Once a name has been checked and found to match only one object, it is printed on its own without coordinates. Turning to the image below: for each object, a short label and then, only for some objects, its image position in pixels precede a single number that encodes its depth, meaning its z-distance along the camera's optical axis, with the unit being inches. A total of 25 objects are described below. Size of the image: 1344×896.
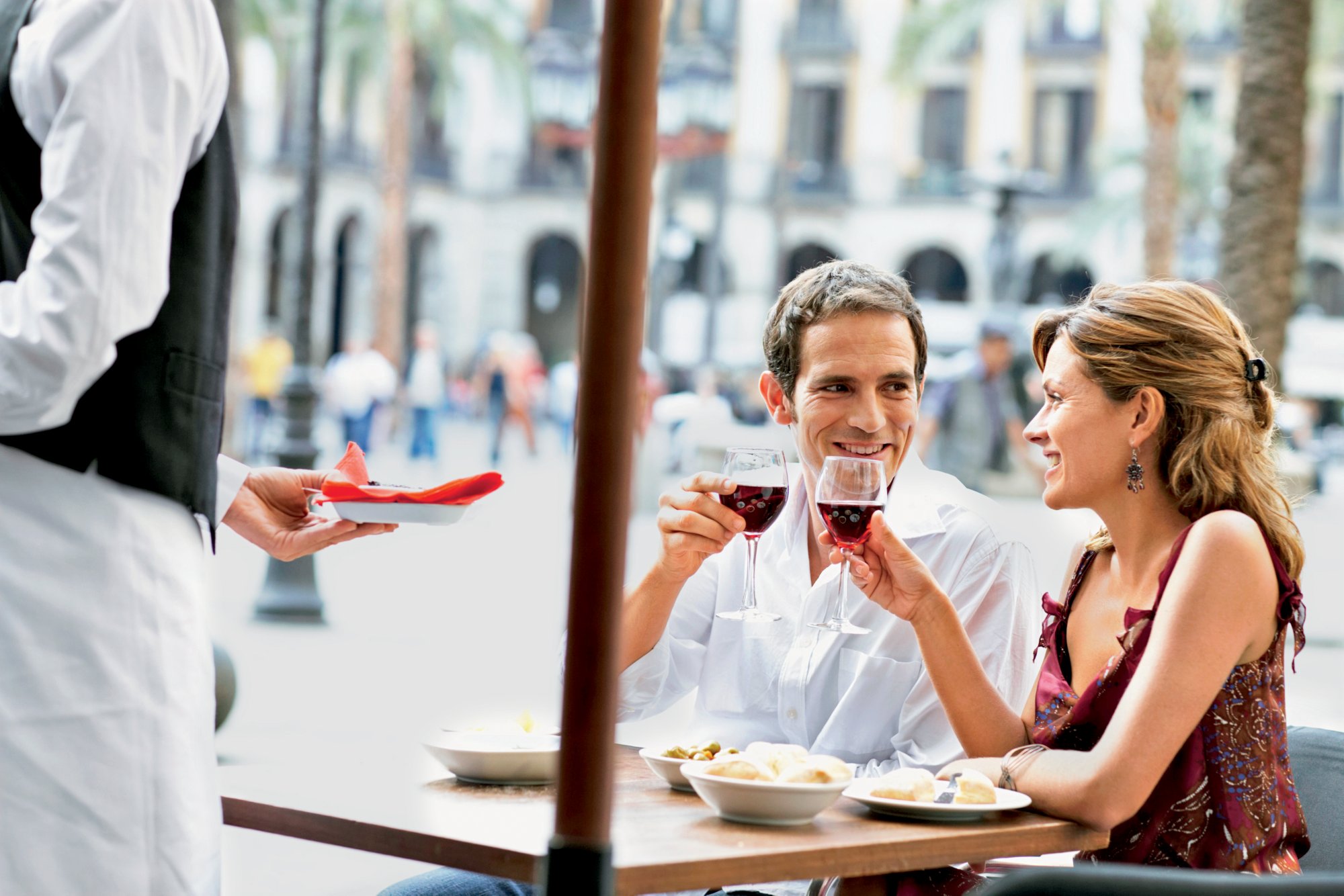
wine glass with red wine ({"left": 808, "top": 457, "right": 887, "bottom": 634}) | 96.3
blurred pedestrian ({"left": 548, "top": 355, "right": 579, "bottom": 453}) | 1036.5
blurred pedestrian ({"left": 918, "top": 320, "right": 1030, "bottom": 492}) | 518.3
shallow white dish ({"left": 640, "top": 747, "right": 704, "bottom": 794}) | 91.1
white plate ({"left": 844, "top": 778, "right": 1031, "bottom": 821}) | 84.7
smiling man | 109.7
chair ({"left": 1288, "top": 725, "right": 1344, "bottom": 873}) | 102.5
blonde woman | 91.2
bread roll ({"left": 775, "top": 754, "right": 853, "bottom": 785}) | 82.4
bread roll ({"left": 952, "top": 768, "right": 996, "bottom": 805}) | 86.2
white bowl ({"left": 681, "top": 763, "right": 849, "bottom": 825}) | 80.7
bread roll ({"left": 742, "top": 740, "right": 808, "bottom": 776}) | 84.3
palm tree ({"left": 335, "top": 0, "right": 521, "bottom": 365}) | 1266.0
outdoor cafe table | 74.3
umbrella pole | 62.1
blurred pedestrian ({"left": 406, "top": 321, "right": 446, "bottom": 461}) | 858.8
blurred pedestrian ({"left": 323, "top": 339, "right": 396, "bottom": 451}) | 766.5
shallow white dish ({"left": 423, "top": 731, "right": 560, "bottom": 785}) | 91.5
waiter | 76.7
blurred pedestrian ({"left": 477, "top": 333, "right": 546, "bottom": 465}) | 968.9
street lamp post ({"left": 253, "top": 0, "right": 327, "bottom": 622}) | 362.0
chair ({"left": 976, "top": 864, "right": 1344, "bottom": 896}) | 63.7
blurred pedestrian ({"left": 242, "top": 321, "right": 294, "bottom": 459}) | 875.4
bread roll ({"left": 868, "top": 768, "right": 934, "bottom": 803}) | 85.9
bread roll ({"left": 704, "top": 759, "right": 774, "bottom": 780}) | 82.7
